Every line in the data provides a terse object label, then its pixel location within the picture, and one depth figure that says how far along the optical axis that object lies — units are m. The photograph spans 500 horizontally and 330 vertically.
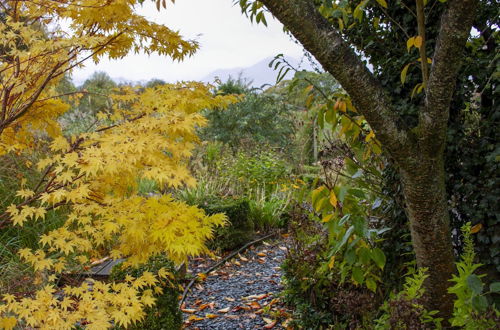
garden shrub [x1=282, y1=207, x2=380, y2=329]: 2.55
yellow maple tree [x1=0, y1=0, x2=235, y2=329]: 2.02
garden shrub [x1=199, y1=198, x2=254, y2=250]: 5.21
